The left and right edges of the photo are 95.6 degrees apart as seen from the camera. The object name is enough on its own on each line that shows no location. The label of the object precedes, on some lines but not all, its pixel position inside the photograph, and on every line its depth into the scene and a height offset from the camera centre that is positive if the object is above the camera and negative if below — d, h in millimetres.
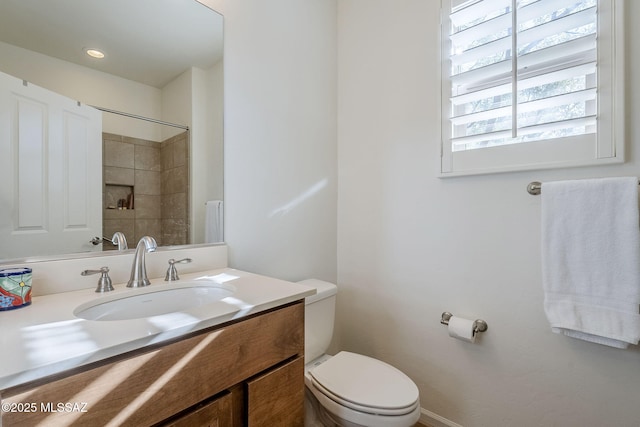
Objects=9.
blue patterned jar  730 -193
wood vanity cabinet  498 -360
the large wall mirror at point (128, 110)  880 +396
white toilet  1015 -671
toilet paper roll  1261 -514
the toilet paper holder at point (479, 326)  1279 -503
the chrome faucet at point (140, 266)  957 -178
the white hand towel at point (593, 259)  949 -163
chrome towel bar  1137 +97
